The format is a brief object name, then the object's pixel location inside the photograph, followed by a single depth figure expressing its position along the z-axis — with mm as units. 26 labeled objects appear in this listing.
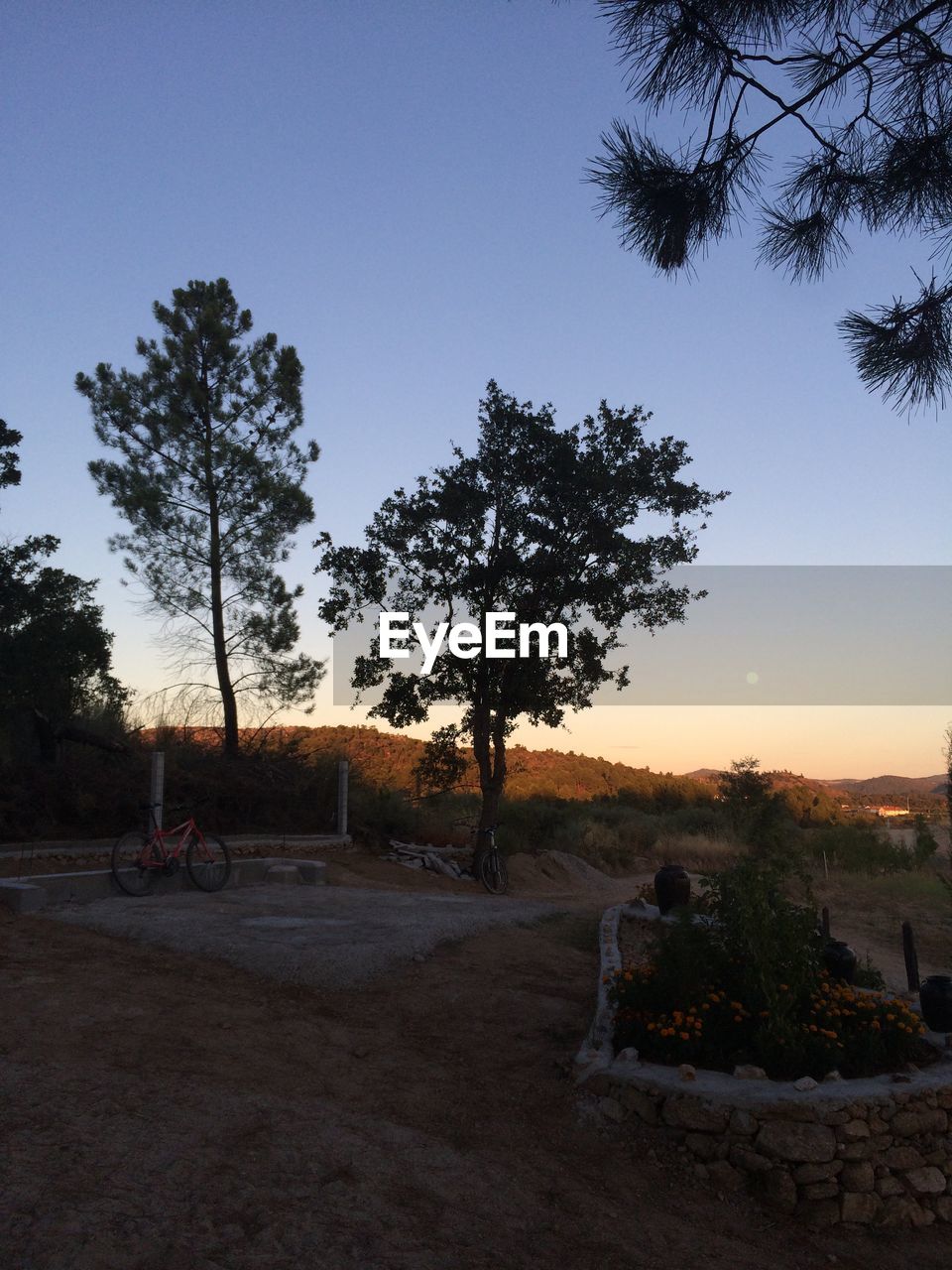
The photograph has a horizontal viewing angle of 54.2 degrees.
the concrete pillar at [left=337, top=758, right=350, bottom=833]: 19109
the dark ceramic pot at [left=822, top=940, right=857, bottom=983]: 7469
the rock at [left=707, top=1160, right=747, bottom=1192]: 5090
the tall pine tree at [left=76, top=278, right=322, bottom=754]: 19406
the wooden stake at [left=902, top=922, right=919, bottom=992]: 9289
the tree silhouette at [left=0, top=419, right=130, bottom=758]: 15750
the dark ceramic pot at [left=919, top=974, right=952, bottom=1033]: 6742
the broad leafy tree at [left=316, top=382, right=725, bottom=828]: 19062
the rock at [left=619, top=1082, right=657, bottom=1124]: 5547
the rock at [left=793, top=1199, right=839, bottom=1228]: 4910
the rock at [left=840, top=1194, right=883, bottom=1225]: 4977
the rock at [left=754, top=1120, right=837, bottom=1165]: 5051
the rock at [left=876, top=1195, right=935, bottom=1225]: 5000
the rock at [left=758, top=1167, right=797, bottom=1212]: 4973
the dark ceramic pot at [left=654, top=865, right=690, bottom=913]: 11328
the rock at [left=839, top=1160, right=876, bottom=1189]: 5031
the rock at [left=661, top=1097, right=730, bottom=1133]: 5266
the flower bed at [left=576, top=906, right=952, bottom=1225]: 5023
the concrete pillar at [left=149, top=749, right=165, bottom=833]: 13703
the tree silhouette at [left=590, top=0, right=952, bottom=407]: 5484
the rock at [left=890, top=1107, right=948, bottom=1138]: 5242
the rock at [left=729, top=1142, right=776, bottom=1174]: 5070
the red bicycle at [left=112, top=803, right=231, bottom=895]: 11852
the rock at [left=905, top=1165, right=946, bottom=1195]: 5148
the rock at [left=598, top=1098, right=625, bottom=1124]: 5672
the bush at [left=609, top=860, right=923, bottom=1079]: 5812
